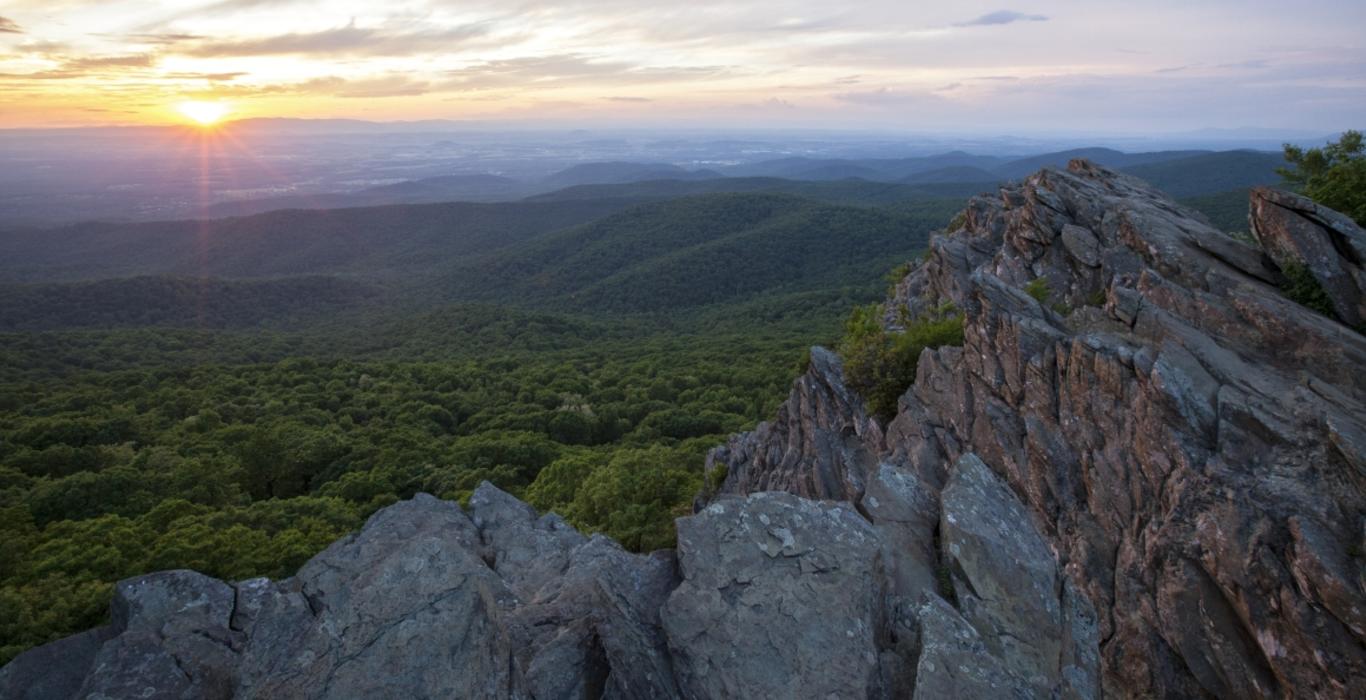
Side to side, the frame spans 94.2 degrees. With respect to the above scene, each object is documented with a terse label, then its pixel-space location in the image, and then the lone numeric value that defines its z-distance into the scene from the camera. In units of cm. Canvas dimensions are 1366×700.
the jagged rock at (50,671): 916
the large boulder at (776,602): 777
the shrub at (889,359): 2138
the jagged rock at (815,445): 1947
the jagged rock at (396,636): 734
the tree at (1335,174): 1989
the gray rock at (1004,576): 880
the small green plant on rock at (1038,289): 2114
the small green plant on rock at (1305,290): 1612
